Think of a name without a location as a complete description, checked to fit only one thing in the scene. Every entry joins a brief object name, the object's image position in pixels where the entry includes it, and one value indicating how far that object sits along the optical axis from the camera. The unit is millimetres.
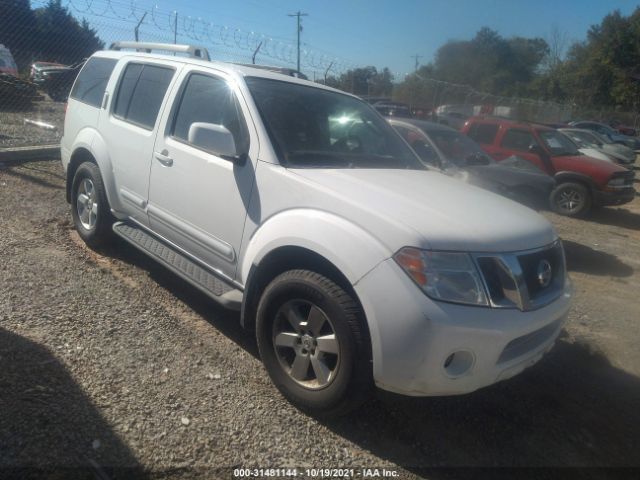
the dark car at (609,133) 26955
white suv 2465
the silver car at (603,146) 15814
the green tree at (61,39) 12406
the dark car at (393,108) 17219
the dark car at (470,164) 7309
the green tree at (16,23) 9374
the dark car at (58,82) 18031
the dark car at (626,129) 38156
